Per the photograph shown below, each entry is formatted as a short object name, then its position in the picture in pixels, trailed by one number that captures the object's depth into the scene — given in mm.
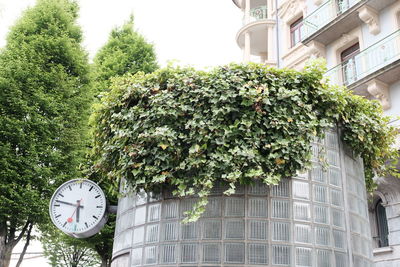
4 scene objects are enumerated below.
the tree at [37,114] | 12648
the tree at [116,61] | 16111
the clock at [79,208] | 6484
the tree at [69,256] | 29594
